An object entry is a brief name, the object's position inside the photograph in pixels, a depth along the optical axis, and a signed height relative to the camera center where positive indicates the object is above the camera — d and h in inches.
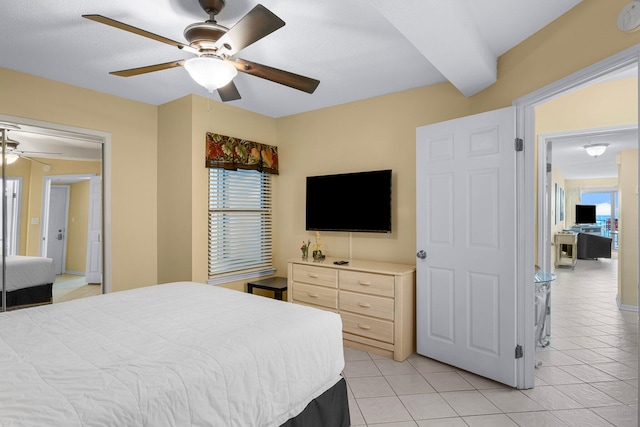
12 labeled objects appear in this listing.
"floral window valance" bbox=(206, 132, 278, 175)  152.4 +30.8
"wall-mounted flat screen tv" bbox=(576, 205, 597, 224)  428.1 +7.8
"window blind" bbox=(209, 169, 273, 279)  156.6 -2.0
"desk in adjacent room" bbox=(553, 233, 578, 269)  311.0 -25.3
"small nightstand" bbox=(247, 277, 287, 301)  157.2 -31.7
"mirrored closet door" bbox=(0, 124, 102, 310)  121.1 -0.6
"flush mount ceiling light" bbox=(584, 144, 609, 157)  213.8 +45.3
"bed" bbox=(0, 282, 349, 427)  43.8 -22.4
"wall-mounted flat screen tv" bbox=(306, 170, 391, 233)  144.1 +7.5
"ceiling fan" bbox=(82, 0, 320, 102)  68.3 +38.2
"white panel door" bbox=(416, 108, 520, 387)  103.1 -7.8
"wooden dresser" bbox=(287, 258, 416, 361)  123.6 -31.8
